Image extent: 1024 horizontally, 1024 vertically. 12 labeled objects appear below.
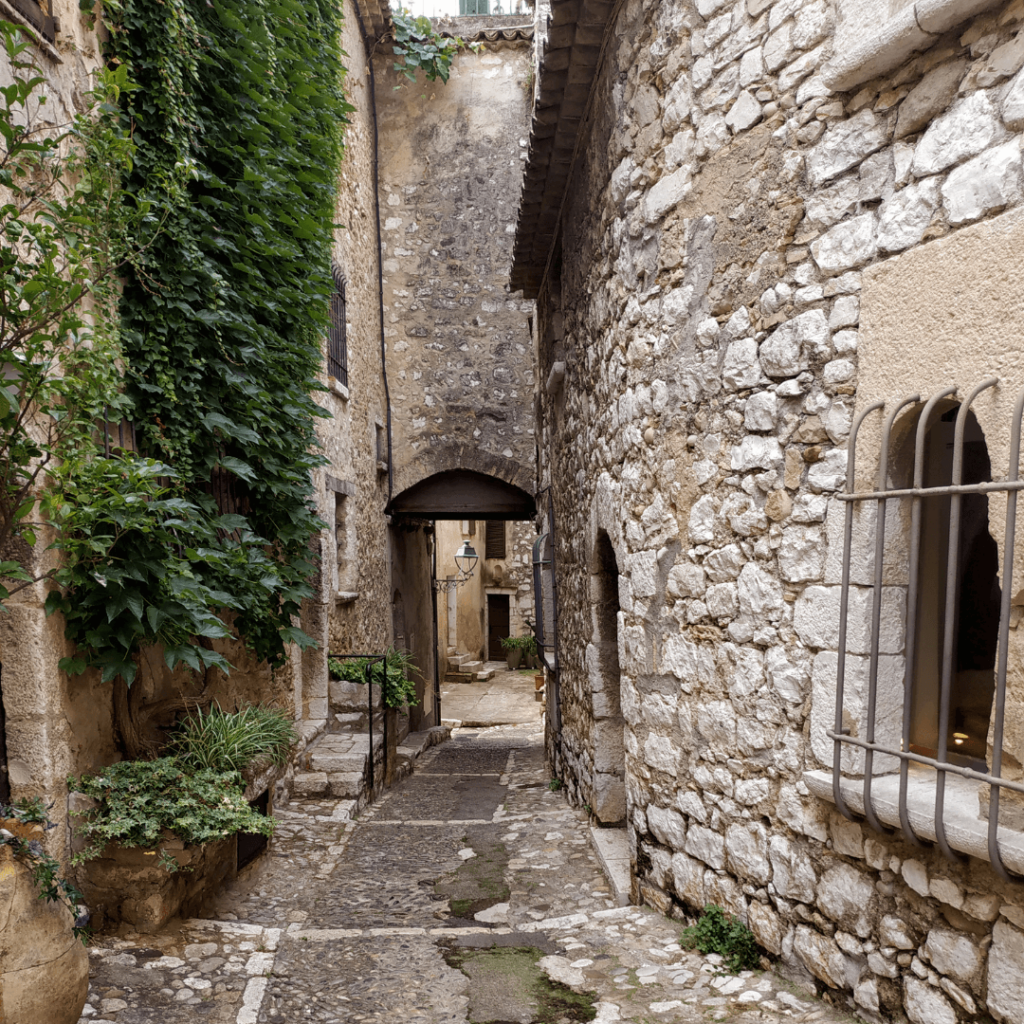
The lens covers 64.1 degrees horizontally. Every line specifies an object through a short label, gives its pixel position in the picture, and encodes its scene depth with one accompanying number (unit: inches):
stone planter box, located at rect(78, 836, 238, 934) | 131.6
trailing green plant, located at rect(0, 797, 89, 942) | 96.6
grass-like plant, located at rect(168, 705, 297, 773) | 152.3
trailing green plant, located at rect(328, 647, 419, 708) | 304.3
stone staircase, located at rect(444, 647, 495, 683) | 777.6
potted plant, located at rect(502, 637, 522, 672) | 784.9
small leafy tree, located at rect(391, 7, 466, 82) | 417.1
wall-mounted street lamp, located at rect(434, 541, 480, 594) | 768.3
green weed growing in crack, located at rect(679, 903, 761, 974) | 119.4
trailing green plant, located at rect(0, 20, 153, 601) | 109.0
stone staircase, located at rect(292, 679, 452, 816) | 242.8
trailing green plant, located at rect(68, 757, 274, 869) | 129.5
